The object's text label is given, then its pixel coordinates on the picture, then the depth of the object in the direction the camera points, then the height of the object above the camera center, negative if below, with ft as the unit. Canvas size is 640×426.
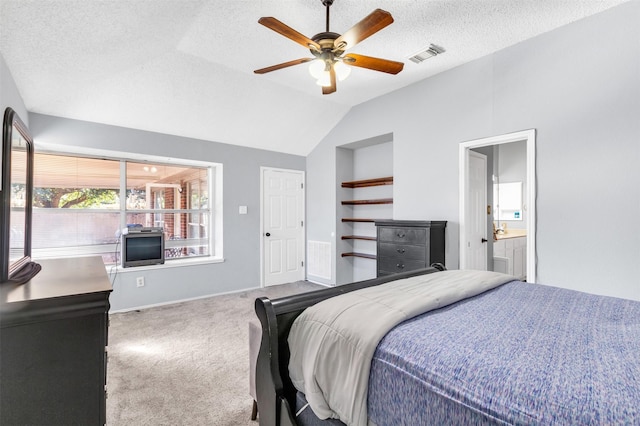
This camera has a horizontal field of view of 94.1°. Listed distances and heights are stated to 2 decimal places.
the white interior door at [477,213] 11.75 +0.00
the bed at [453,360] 2.51 -1.50
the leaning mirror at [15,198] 4.77 +0.28
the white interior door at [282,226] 16.87 -0.74
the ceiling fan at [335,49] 6.20 +3.95
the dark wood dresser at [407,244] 10.92 -1.21
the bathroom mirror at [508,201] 18.67 +0.79
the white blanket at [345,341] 3.43 -1.63
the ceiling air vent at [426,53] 9.92 +5.50
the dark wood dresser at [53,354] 3.44 -1.73
